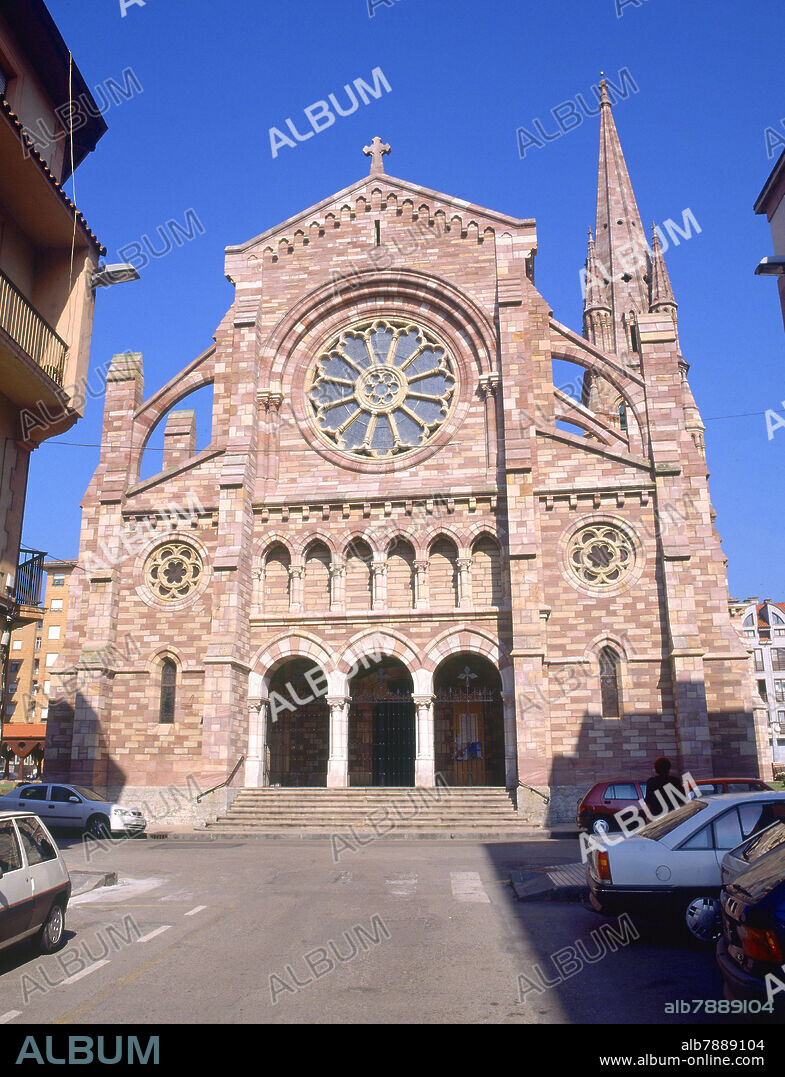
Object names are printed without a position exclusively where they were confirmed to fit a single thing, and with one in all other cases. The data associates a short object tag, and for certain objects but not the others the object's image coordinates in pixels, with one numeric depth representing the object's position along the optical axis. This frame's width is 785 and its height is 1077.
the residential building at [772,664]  71.38
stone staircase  21.22
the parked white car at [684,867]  8.73
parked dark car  5.39
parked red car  19.09
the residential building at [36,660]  60.64
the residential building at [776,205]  16.06
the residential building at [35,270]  12.24
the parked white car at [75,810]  20.48
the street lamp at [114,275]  14.40
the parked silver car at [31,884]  7.86
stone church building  23.36
